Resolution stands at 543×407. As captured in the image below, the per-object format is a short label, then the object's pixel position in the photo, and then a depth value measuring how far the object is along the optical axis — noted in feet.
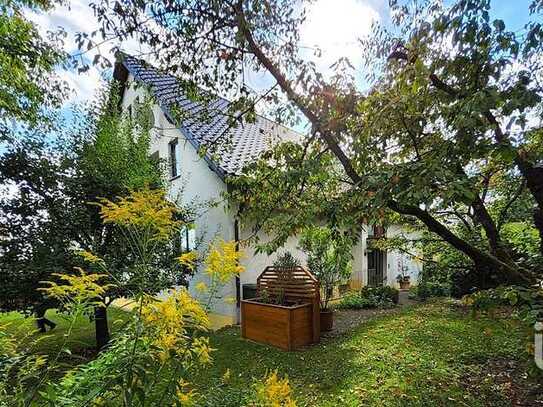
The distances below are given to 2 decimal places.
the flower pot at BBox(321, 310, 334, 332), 22.07
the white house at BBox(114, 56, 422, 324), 25.48
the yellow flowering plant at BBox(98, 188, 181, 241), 5.28
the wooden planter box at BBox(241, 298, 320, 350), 18.81
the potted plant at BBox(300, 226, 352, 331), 24.79
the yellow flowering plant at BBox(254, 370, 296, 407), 5.31
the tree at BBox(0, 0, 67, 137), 18.65
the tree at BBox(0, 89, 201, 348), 18.98
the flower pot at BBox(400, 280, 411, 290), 47.55
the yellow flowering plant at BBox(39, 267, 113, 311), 4.81
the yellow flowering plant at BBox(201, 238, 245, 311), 6.13
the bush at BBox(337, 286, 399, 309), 30.42
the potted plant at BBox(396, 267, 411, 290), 47.57
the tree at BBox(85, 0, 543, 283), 7.38
